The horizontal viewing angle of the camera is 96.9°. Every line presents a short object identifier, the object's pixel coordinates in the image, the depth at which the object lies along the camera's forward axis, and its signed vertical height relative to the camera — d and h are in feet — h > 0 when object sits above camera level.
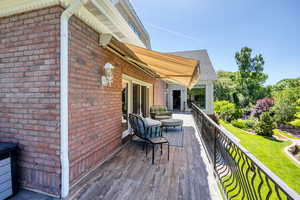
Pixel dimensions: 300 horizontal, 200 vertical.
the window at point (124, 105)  19.77 -1.06
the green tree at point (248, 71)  90.43 +19.42
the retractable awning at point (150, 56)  11.66 +4.06
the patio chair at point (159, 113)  31.48 -3.56
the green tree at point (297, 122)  38.72 -6.81
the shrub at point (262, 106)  53.42 -3.07
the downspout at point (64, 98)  8.63 +0.00
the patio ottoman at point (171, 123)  25.84 -4.82
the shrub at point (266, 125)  39.86 -8.19
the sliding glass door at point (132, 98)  20.13 +0.03
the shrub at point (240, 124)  49.70 -9.66
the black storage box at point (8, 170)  8.33 -4.72
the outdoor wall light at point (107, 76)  13.03 +2.26
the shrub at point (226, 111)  58.65 -5.58
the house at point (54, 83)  8.77 +1.10
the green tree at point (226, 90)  88.02 +6.04
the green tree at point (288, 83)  132.73 +16.82
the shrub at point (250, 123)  48.96 -9.03
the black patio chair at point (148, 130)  15.28 -3.89
